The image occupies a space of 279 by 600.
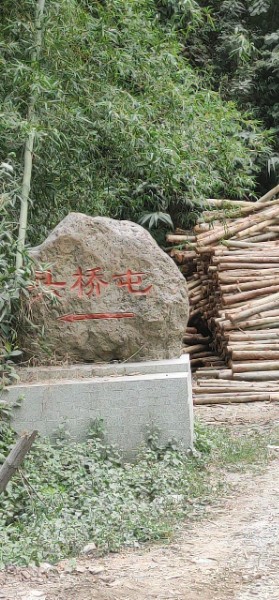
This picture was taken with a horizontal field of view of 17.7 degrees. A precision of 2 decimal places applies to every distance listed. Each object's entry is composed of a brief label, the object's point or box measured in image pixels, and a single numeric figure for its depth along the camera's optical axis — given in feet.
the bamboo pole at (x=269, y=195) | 41.75
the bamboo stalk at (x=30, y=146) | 23.38
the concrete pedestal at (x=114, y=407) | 21.40
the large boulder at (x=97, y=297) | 22.66
